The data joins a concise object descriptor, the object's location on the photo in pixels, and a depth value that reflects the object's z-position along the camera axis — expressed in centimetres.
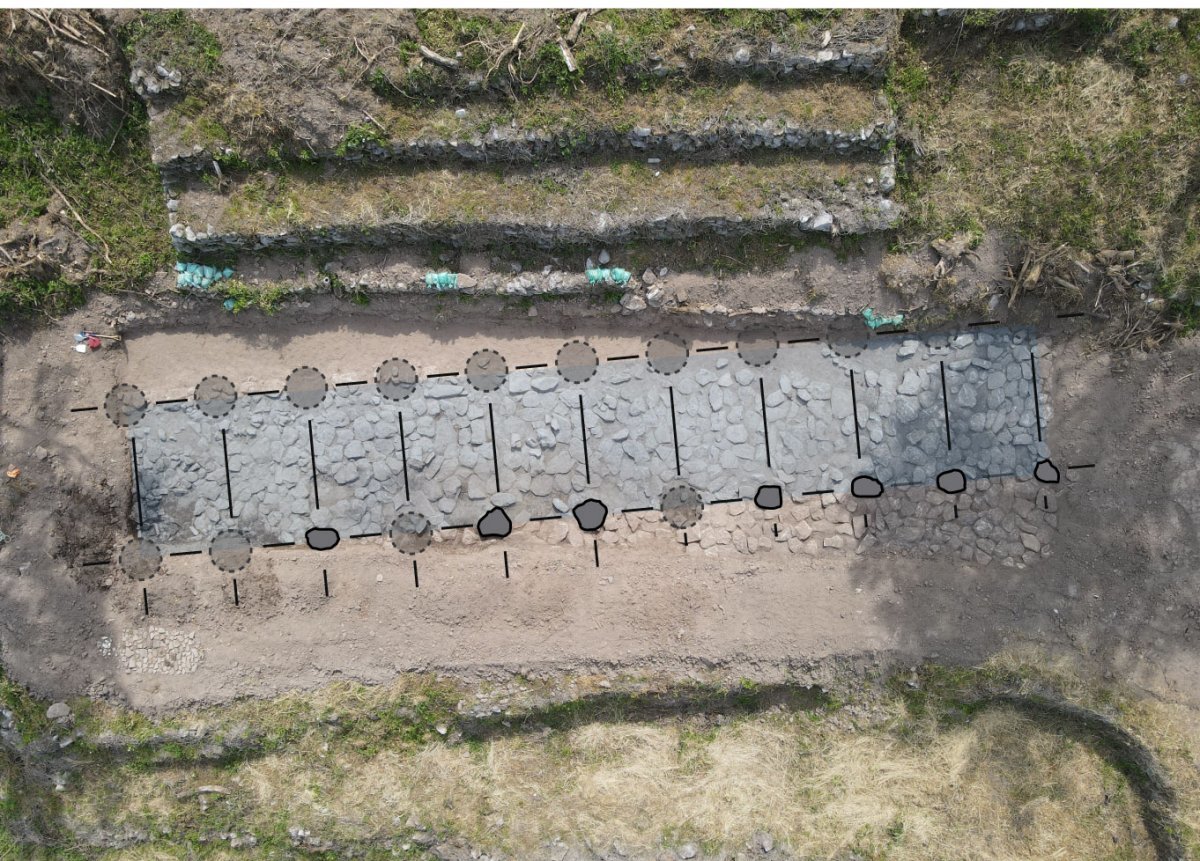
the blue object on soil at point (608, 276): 937
